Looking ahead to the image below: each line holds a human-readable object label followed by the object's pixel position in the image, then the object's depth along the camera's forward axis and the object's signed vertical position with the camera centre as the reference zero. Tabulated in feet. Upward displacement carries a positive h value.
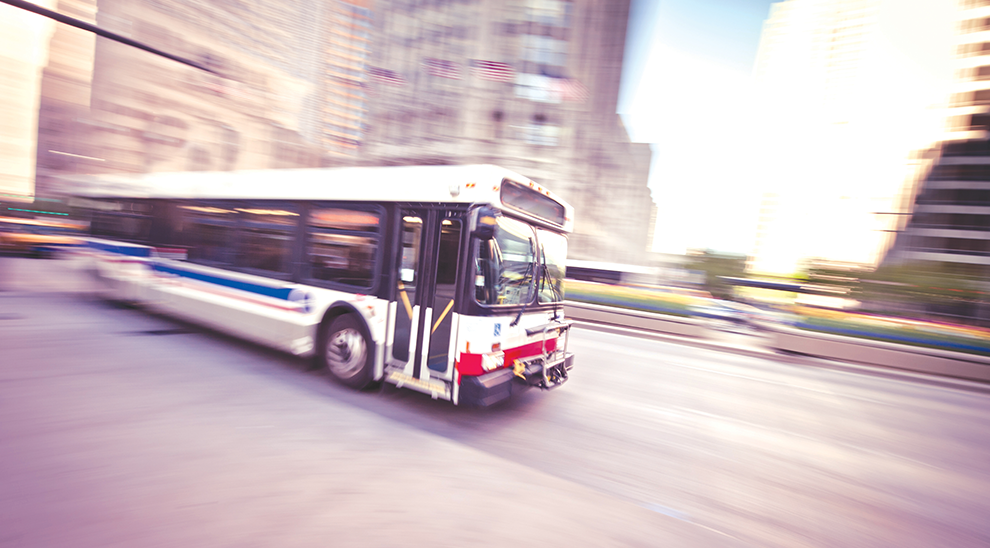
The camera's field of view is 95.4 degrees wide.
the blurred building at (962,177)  161.79 +47.66
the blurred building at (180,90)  166.71 +58.74
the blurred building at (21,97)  227.40 +60.11
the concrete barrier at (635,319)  46.57 -4.93
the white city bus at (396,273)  15.34 -1.03
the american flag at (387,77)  139.33 +53.05
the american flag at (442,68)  133.90 +55.25
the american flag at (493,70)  130.21 +54.50
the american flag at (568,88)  129.39 +51.25
